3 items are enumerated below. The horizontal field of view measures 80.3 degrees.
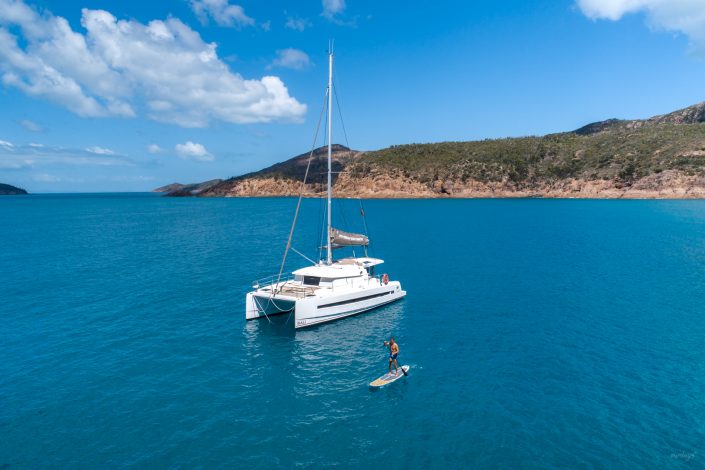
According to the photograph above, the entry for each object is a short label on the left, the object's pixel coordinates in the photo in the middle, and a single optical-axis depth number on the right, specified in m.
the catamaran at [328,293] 29.19
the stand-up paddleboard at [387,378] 20.48
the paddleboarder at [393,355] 21.56
